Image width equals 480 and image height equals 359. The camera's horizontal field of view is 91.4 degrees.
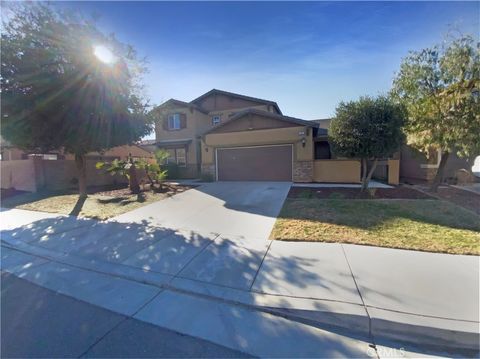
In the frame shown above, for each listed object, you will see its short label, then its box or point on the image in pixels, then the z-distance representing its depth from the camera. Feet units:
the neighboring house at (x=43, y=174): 44.79
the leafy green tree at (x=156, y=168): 42.01
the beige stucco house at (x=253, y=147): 45.83
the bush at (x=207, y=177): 53.31
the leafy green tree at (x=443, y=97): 28.43
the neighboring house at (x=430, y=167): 48.39
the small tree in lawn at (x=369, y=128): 30.66
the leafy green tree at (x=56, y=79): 24.70
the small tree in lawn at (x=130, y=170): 40.27
